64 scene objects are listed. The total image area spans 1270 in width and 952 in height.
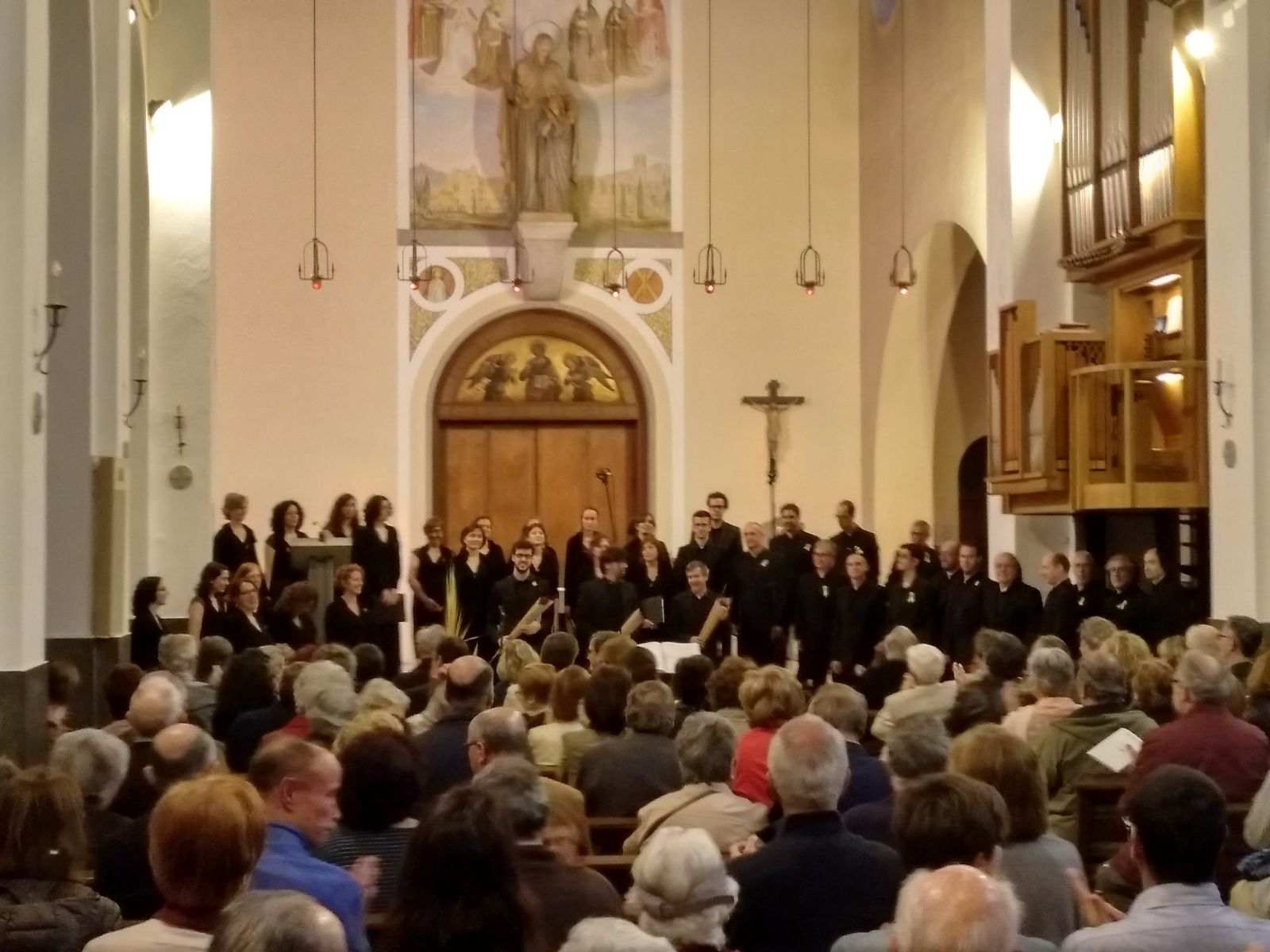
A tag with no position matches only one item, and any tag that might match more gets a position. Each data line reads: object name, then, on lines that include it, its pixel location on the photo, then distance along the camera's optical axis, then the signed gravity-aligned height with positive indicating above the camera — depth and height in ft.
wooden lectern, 46.01 -0.95
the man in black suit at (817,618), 45.57 -2.35
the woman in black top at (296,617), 34.27 -1.78
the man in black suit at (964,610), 42.27 -2.04
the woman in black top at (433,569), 47.57 -1.20
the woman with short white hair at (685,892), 12.11 -2.32
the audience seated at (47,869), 12.47 -2.25
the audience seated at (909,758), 16.29 -2.01
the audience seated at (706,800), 17.70 -2.58
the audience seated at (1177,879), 11.65 -2.24
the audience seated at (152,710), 20.54 -1.97
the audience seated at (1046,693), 21.68 -2.01
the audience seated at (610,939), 9.87 -2.12
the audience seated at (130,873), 15.08 -2.73
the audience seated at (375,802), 14.96 -2.16
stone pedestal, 59.93 +8.34
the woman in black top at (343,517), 47.37 +0.08
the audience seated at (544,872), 13.30 -2.44
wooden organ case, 38.81 +4.48
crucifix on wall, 61.67 +3.38
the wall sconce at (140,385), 45.91 +3.28
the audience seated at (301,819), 13.14 -2.11
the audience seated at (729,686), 23.70 -2.04
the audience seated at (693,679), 24.61 -2.02
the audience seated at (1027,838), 14.26 -2.38
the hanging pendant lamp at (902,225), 57.62 +8.71
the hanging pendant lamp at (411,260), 60.90 +8.08
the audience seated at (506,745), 15.71 -2.04
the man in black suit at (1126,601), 38.29 -1.72
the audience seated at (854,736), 19.31 -2.27
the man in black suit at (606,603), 44.98 -1.95
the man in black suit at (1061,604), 39.68 -1.80
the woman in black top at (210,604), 35.99 -1.55
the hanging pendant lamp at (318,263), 60.23 +7.95
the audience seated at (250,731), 23.16 -2.47
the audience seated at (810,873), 13.47 -2.47
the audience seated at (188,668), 26.53 -2.08
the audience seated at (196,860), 11.04 -1.91
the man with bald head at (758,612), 46.57 -2.26
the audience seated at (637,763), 20.65 -2.59
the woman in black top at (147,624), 37.78 -1.96
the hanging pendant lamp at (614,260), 61.67 +8.12
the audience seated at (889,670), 30.37 -2.40
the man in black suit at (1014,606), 41.29 -1.91
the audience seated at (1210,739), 19.21 -2.22
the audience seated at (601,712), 22.02 -2.19
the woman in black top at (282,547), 46.11 -0.62
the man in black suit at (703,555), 47.91 -0.91
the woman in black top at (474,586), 47.42 -1.61
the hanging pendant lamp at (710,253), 61.82 +8.33
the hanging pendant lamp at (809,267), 62.13 +7.99
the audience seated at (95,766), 17.10 -2.14
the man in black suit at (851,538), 50.35 -0.56
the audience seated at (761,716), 19.79 -2.08
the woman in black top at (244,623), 35.73 -1.85
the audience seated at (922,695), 24.34 -2.24
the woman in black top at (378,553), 45.83 -0.78
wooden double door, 62.34 +1.45
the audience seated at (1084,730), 20.54 -2.26
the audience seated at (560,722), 22.49 -2.41
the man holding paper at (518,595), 44.75 -1.74
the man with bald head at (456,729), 20.84 -2.26
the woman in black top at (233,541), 44.29 -0.45
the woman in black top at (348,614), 37.63 -1.81
